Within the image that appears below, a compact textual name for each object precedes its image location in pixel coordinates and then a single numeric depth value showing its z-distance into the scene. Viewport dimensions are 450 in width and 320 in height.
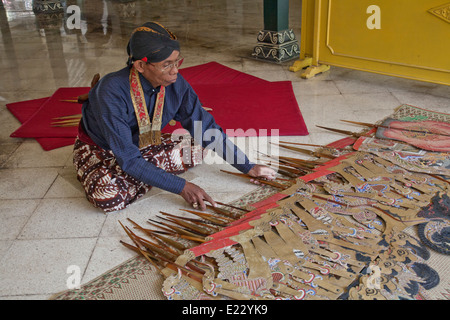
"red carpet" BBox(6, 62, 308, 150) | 3.44
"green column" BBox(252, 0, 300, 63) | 4.93
